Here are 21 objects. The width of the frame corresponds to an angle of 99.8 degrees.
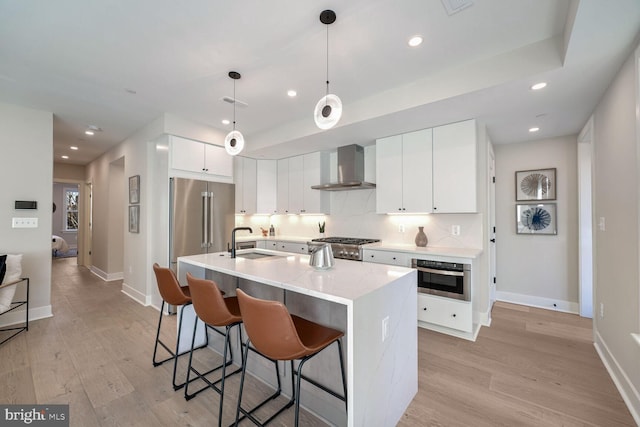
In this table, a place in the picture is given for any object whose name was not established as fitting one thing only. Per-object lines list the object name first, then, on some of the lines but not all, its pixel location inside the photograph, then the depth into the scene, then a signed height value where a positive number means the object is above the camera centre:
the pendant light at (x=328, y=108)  1.91 +0.78
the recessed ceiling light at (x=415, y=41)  2.12 +1.40
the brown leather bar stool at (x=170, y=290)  2.16 -0.62
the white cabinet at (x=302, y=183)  4.70 +0.58
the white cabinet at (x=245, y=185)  4.85 +0.56
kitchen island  1.36 -0.66
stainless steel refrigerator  3.85 -0.02
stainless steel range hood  4.20 +0.75
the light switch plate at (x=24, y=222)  3.33 -0.09
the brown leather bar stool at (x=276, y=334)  1.33 -0.63
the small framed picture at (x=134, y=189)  4.35 +0.42
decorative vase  3.71 -0.34
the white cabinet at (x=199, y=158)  3.90 +0.89
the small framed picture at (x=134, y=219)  4.31 -0.07
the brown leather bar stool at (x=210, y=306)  1.74 -0.61
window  9.59 +0.21
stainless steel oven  2.94 -0.73
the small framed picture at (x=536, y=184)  3.88 +0.44
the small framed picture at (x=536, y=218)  3.89 -0.06
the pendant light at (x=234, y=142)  2.75 +0.74
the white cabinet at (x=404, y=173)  3.47 +0.56
